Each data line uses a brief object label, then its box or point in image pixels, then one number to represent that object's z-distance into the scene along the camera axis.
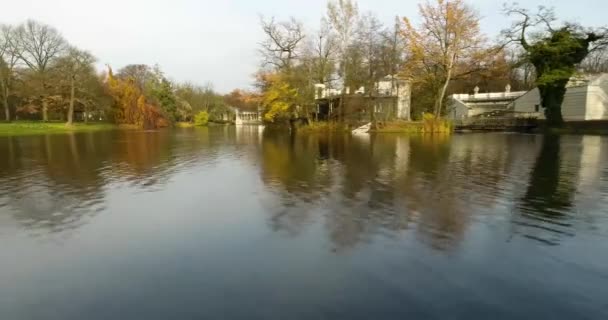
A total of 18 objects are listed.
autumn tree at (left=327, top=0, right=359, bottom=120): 37.19
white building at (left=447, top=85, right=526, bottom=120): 59.84
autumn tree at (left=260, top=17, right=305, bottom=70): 41.87
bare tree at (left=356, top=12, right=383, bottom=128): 36.38
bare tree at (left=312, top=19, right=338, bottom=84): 38.71
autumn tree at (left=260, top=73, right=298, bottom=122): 39.94
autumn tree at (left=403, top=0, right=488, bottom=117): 33.41
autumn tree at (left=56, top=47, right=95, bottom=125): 48.03
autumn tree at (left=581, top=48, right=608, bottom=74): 63.40
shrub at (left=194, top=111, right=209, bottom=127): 77.44
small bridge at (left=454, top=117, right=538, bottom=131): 42.38
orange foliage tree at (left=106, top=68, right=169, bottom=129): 57.56
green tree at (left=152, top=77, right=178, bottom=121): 69.12
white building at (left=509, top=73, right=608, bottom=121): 41.59
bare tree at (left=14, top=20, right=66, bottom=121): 48.19
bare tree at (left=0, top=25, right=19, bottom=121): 46.50
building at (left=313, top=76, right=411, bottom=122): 37.84
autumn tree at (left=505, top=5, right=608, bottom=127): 37.12
